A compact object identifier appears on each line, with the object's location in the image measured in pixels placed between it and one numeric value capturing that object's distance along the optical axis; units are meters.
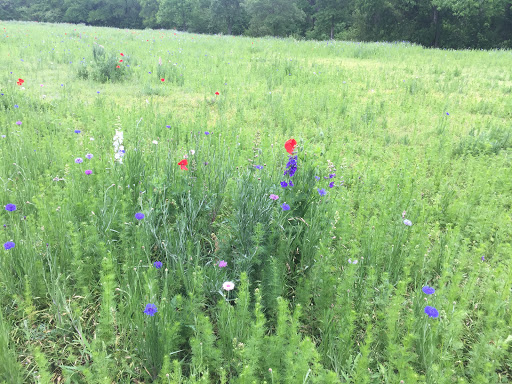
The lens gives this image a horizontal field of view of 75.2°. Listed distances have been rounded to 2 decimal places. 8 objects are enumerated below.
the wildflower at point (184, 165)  2.36
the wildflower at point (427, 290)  1.69
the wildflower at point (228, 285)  1.65
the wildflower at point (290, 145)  2.28
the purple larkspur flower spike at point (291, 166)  2.31
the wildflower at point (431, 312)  1.52
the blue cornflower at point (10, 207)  2.10
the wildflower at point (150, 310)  1.45
